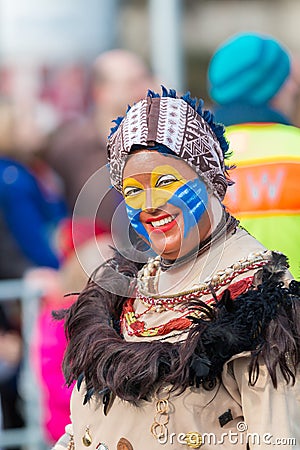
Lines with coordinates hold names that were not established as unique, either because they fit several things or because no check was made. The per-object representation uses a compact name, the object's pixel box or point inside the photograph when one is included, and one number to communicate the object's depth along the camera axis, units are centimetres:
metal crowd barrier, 1137
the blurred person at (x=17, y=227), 1159
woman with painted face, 487
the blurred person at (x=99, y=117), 1191
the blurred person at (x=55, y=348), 879
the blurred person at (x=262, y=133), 716
